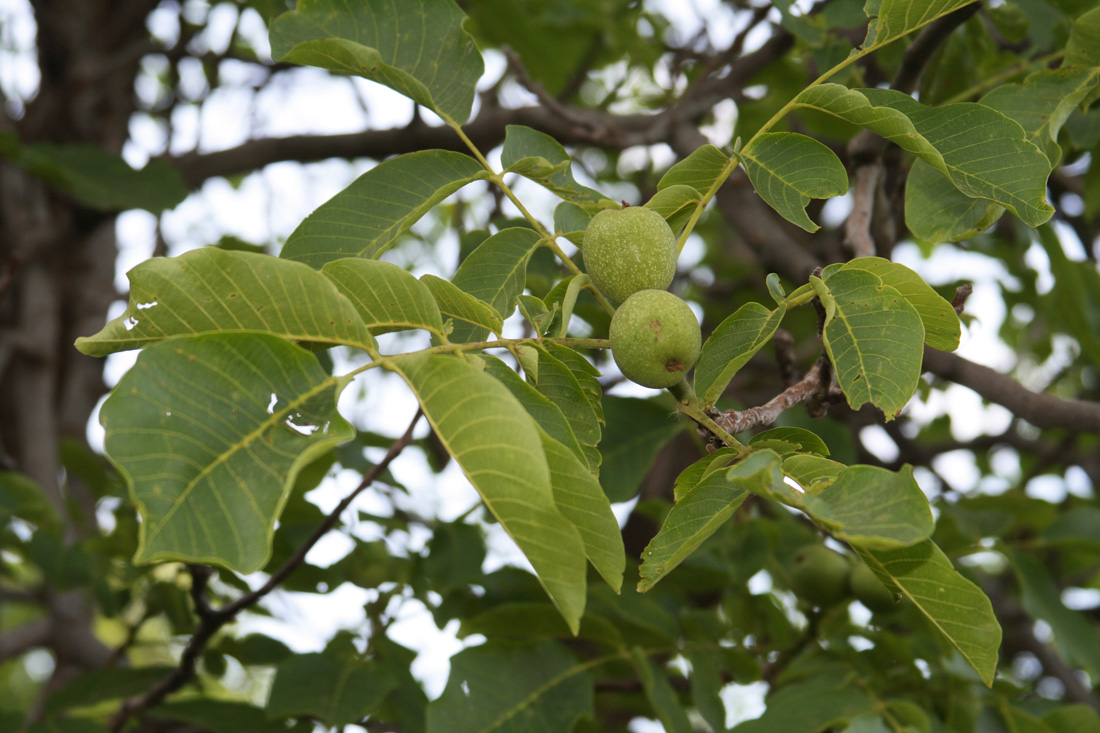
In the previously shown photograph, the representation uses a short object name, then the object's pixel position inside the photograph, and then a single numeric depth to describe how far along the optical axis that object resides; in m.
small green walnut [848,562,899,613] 1.61
